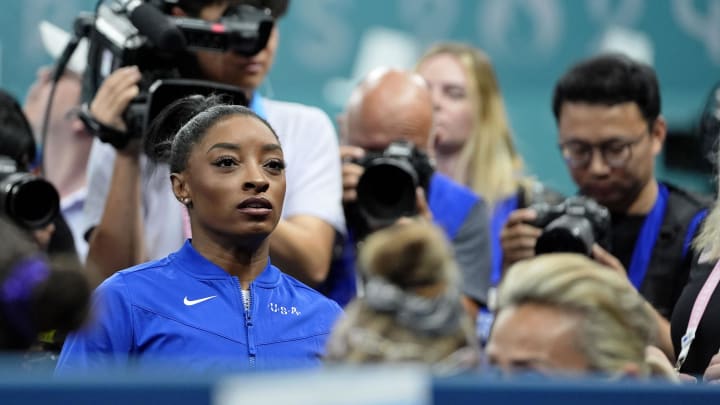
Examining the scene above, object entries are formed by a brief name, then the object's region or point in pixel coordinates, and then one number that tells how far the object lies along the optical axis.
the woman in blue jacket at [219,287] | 5.35
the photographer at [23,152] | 7.02
